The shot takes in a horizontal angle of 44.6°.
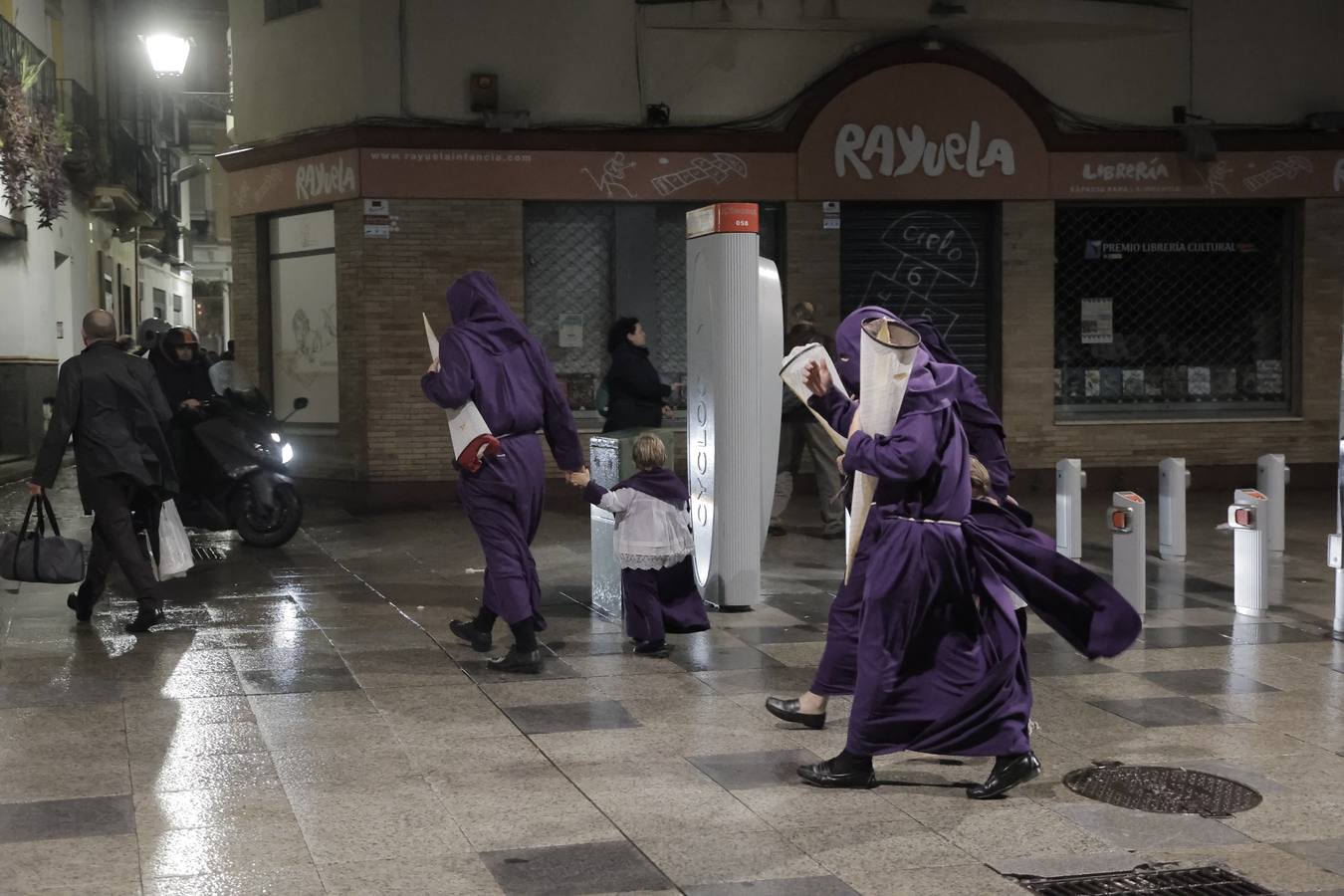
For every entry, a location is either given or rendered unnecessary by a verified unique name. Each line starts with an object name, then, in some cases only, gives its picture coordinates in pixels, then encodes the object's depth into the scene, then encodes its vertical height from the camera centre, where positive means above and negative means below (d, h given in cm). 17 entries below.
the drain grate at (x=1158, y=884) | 468 -158
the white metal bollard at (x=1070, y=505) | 1127 -114
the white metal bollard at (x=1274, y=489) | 1181 -109
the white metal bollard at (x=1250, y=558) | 931 -125
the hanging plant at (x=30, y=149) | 1800 +222
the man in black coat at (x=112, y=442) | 884 -52
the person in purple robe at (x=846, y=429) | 580 -42
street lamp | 1955 +351
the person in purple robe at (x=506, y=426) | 782 -40
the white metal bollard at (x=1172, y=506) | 1147 -118
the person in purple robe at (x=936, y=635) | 562 -102
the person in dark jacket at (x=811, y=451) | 1298 -92
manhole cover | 553 -157
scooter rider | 1228 -17
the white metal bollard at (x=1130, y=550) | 955 -123
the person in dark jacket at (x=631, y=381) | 1227 -29
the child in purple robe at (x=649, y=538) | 823 -99
